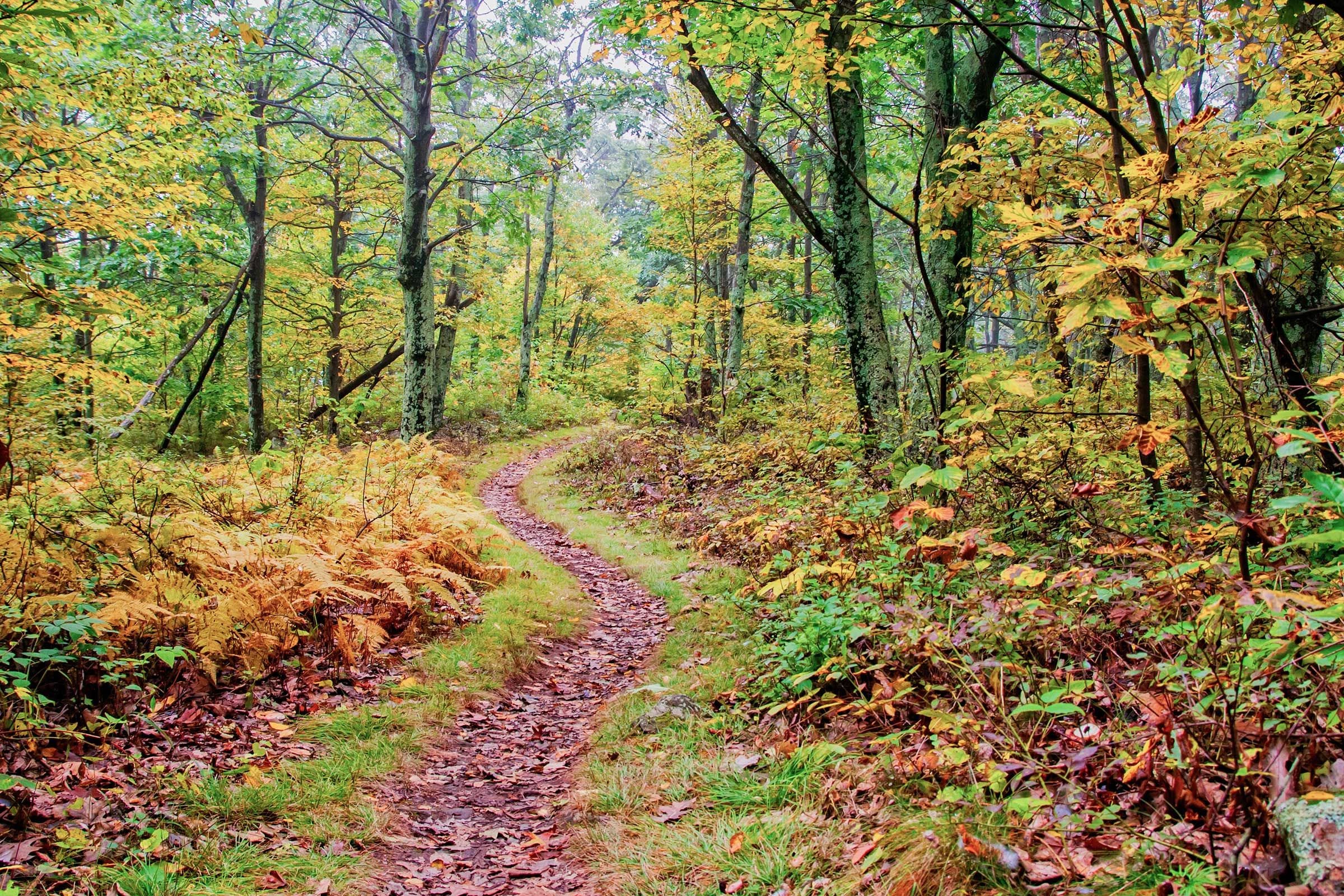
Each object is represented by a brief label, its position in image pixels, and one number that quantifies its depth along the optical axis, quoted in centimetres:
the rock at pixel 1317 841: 188
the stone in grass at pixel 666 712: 476
